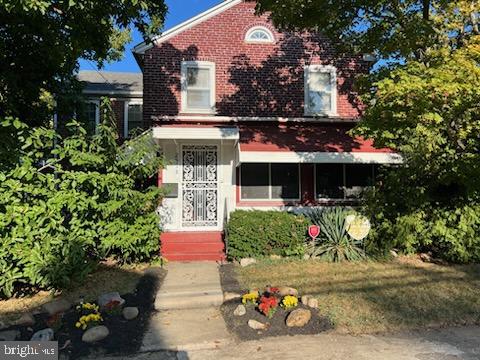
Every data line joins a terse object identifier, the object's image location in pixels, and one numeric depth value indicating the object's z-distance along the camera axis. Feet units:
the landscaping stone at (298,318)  19.03
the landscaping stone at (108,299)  21.51
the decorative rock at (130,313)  20.54
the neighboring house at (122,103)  54.44
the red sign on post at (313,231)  30.89
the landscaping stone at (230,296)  22.75
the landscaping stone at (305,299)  21.24
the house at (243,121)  34.91
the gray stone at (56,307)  20.92
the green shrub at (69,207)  22.74
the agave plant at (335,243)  30.48
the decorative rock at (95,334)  17.94
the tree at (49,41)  23.08
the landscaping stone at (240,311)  20.39
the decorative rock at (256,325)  18.88
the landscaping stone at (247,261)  30.30
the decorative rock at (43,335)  17.67
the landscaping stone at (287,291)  22.38
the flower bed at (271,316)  18.71
